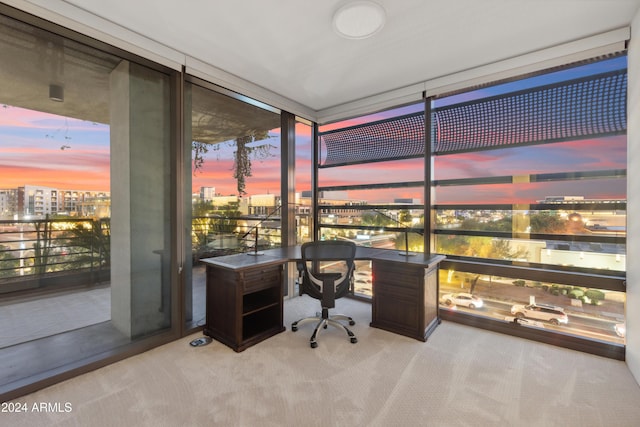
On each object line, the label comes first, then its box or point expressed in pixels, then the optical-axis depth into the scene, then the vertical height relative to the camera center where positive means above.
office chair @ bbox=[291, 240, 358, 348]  2.76 -0.63
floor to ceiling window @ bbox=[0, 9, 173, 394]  2.10 +0.08
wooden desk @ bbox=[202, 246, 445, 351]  2.59 -0.84
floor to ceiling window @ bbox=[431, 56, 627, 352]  2.47 +0.12
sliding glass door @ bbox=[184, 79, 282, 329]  2.94 +0.38
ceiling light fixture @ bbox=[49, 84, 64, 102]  2.24 +0.95
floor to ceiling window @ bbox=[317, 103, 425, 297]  3.52 +0.41
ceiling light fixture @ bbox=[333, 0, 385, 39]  2.01 +1.44
